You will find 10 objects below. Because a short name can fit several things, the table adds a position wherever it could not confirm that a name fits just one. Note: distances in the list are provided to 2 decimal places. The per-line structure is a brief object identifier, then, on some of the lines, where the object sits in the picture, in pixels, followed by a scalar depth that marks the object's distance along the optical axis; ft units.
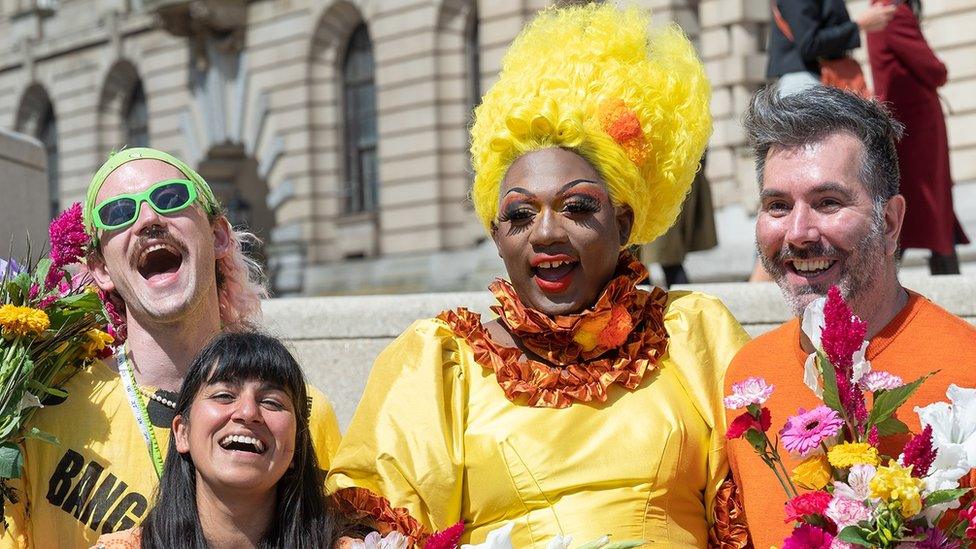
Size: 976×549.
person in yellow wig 11.52
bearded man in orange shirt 10.63
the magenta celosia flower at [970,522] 9.18
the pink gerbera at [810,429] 9.21
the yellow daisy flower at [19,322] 12.01
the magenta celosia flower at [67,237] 12.57
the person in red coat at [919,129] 21.93
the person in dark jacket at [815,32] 22.43
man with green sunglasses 11.76
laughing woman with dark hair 10.56
